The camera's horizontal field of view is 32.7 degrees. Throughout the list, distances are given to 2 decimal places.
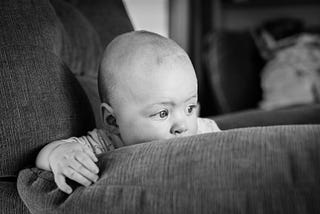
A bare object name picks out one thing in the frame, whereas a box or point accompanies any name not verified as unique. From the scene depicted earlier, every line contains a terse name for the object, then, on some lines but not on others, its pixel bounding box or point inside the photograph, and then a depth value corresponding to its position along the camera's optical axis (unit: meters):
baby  1.03
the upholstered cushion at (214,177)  0.65
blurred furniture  2.65
